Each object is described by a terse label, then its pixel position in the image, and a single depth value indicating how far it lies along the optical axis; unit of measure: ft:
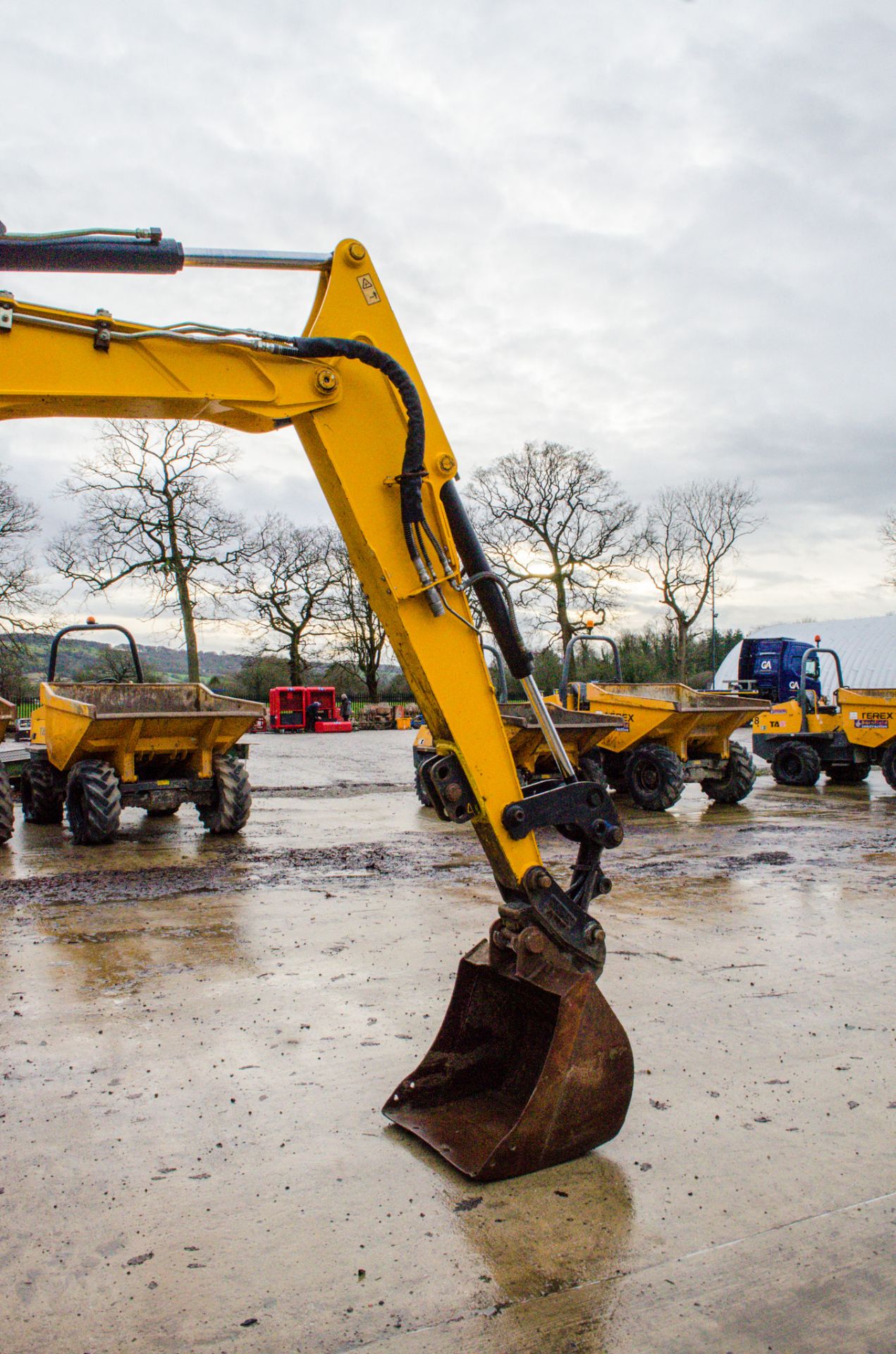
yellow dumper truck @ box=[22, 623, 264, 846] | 31.19
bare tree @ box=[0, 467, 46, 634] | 104.99
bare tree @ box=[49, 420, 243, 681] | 104.99
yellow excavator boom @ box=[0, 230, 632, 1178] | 10.20
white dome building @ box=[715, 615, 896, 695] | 144.25
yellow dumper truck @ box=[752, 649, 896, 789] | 47.41
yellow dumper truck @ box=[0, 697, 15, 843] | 31.99
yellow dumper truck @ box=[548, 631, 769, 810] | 40.22
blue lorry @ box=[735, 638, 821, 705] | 99.81
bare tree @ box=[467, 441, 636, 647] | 129.08
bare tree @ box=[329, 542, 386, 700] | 158.61
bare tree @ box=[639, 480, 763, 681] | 143.02
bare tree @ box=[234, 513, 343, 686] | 153.38
